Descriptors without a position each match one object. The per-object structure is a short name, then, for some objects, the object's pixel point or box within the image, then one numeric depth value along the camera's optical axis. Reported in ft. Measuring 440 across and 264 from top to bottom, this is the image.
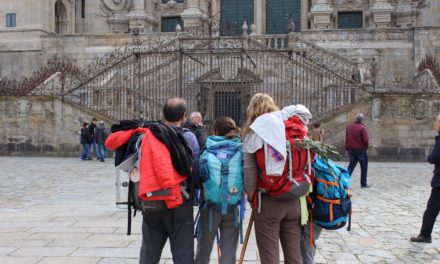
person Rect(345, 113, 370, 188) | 41.19
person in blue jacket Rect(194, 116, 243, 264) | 16.76
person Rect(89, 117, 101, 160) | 65.98
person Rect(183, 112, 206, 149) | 26.55
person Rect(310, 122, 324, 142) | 50.98
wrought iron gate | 67.56
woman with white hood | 15.62
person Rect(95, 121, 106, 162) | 65.00
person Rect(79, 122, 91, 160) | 65.77
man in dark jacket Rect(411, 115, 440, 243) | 24.08
